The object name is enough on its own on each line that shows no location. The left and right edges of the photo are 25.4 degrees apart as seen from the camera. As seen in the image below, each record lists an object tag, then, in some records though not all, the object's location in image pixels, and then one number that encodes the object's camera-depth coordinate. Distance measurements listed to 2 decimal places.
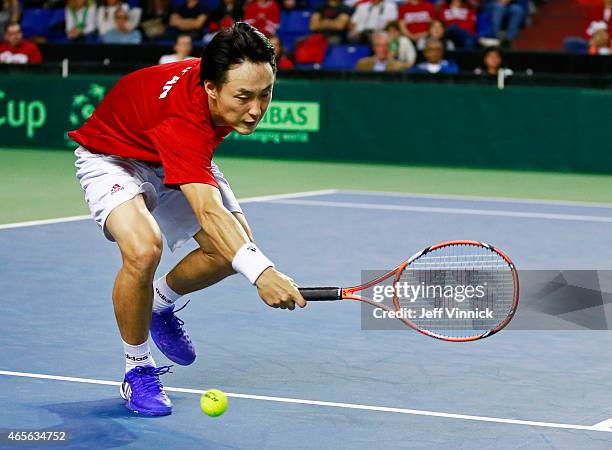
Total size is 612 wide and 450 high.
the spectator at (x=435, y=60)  18.03
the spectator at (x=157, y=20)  21.83
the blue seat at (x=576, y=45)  19.30
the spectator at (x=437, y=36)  18.53
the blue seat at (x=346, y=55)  19.77
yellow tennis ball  5.50
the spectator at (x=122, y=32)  21.69
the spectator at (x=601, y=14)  18.69
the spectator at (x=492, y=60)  17.61
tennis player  5.33
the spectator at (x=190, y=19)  21.21
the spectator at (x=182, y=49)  18.47
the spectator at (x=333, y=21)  20.25
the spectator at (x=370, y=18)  19.80
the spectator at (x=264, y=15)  20.53
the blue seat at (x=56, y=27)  23.50
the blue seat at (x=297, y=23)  21.27
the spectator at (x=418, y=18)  19.62
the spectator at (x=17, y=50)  20.50
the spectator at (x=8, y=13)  23.36
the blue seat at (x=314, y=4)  21.70
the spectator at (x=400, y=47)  18.69
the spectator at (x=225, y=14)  21.03
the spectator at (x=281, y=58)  18.30
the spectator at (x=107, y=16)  21.98
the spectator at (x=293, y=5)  21.55
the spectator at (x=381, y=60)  18.45
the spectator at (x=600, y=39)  18.09
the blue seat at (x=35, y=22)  23.86
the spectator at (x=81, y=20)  22.36
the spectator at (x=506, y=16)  20.14
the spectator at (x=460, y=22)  19.50
